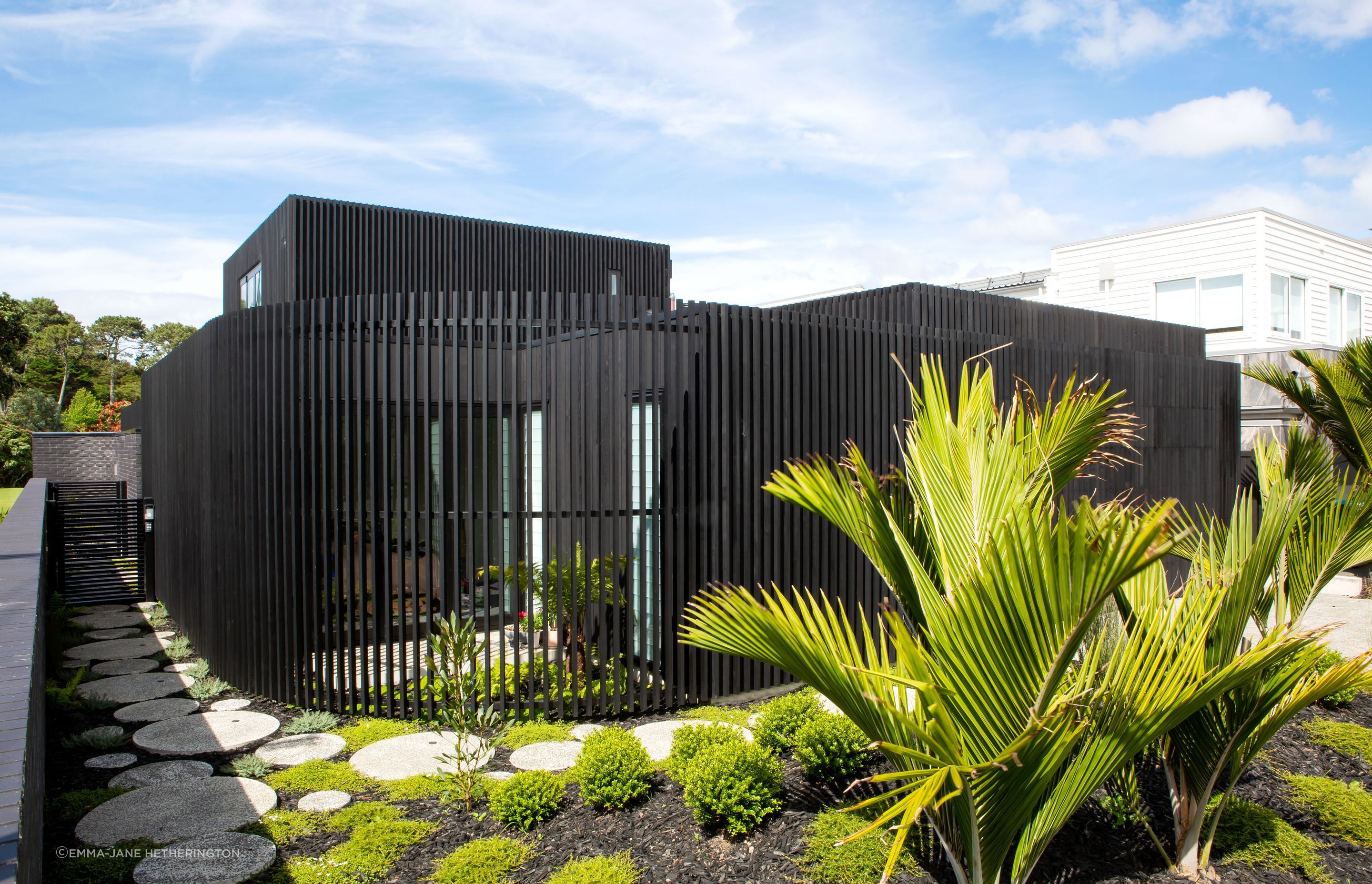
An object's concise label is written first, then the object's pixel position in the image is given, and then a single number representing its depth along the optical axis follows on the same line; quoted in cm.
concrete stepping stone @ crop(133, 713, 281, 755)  535
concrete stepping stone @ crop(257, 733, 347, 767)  507
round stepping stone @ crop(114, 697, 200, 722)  602
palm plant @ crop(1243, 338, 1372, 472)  741
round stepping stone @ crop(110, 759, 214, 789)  477
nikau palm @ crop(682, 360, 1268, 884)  221
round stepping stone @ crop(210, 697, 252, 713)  613
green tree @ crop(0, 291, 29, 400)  2673
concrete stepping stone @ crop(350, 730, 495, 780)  486
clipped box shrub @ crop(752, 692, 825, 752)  455
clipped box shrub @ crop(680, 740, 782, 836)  367
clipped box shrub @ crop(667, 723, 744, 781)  414
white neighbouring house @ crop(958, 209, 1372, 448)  1587
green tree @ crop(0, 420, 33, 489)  3425
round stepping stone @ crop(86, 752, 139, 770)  505
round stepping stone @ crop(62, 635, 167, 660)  795
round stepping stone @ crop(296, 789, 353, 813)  435
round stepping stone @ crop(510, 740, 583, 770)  497
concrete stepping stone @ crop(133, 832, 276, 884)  357
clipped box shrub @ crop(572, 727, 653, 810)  399
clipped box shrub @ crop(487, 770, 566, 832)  392
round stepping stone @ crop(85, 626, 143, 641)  890
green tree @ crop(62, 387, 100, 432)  4344
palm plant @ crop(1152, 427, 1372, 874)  302
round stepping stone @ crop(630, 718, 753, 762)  513
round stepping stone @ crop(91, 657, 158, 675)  735
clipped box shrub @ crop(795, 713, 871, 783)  413
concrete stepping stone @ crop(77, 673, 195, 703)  652
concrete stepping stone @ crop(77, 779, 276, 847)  407
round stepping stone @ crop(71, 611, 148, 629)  952
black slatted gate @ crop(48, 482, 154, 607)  1068
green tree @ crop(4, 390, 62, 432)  3697
